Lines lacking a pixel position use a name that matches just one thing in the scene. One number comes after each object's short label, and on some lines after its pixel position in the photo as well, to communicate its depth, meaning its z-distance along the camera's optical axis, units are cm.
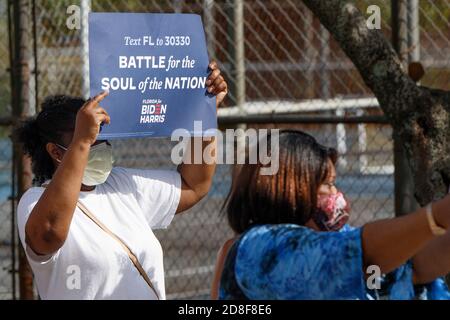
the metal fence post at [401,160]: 1103
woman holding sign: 723
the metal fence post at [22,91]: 1193
